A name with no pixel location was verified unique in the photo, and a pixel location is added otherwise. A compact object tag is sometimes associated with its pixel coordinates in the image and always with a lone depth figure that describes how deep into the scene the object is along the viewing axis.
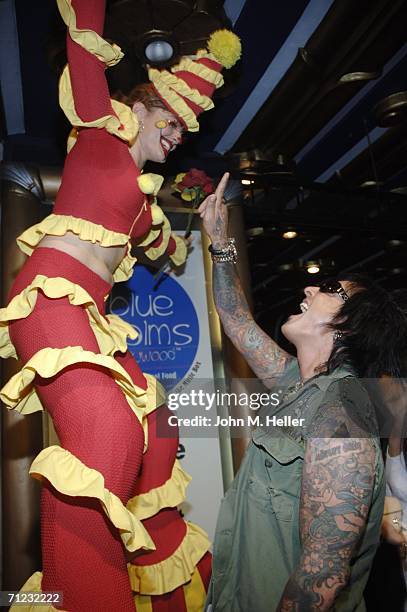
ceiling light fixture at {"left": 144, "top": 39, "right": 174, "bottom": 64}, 1.56
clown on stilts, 0.86
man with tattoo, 0.85
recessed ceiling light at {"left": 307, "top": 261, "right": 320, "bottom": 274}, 3.41
